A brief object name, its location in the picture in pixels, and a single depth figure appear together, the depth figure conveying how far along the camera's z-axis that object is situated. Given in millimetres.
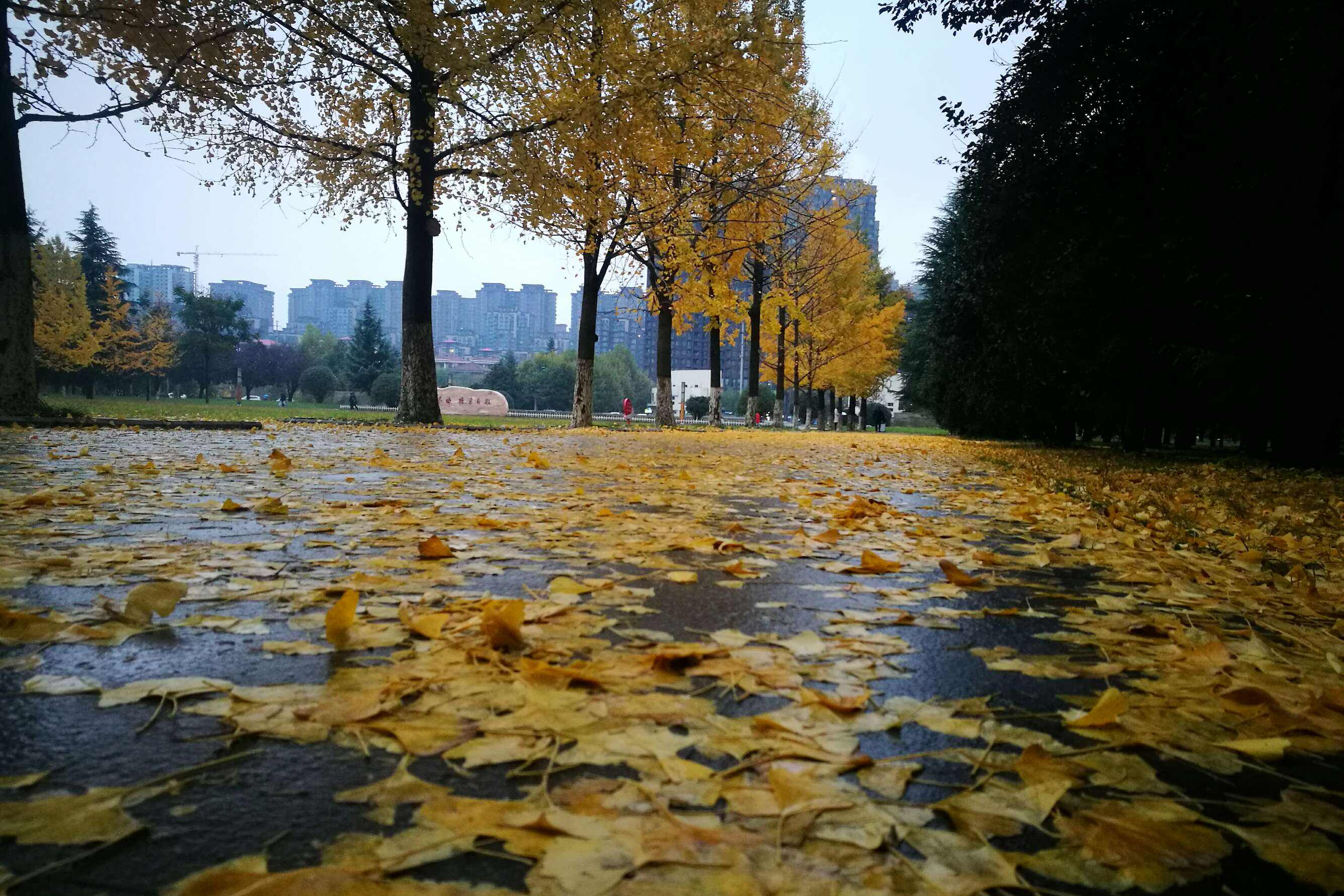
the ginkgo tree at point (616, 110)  12094
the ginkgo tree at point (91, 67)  10336
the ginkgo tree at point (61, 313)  35375
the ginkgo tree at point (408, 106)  11898
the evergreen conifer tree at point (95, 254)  49781
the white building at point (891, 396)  51062
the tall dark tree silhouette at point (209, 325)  60656
